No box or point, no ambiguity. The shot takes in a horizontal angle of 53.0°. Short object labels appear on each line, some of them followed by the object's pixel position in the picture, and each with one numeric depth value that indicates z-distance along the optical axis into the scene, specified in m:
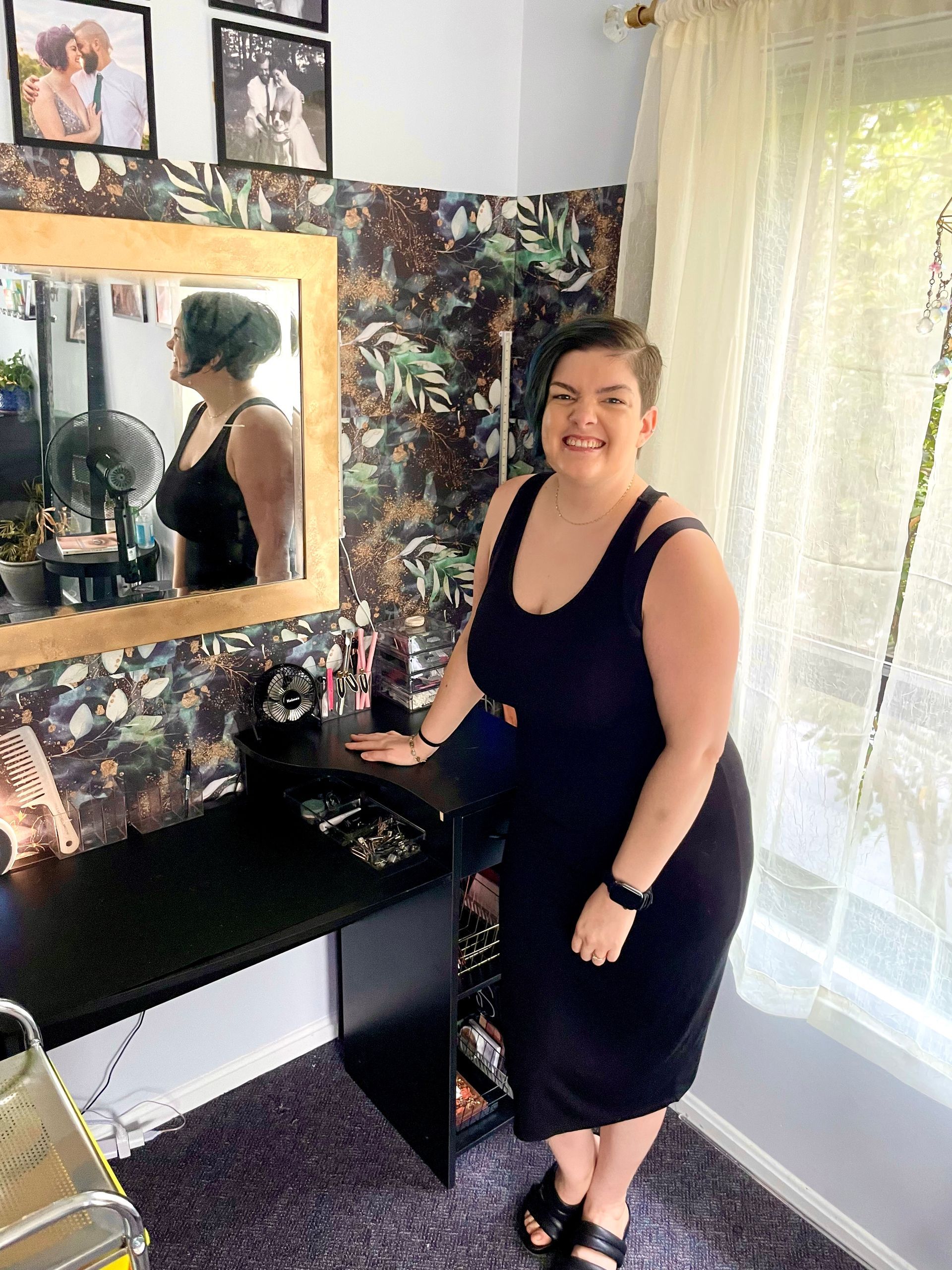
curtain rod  1.70
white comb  1.66
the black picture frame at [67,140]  1.44
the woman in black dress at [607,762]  1.40
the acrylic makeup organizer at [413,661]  2.12
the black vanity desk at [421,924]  1.78
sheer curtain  1.46
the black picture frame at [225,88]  1.64
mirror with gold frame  1.55
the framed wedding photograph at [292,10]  1.66
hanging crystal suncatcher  1.40
